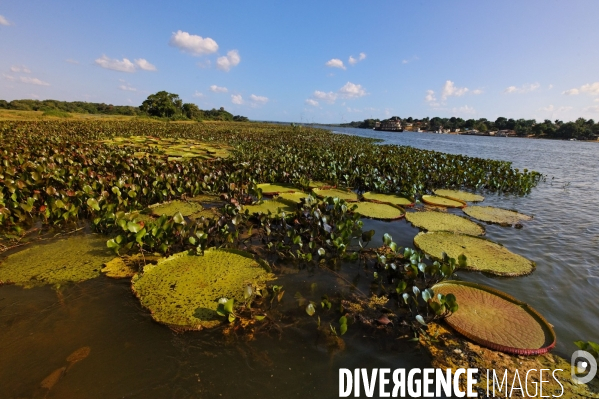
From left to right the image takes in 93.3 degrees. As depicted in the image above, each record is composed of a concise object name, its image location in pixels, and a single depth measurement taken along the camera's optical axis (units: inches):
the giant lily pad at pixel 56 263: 118.6
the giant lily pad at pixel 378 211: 223.9
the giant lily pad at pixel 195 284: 99.8
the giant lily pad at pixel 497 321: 95.4
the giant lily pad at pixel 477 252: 148.9
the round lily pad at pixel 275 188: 272.9
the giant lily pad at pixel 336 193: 268.7
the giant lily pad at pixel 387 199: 259.2
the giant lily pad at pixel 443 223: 200.4
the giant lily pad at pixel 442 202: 258.5
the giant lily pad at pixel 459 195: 291.1
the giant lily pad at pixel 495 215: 230.2
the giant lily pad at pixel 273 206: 218.5
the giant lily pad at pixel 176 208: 202.7
